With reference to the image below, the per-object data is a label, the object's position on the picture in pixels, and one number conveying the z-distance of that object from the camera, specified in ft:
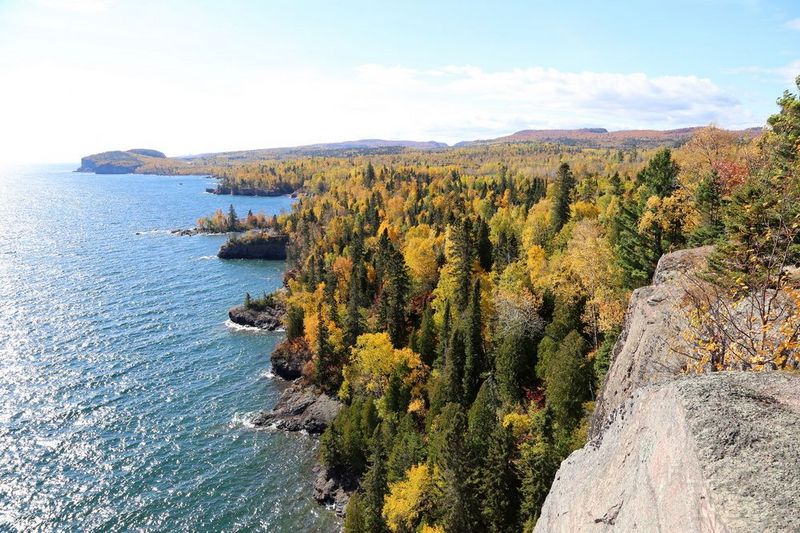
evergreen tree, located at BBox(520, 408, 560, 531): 124.57
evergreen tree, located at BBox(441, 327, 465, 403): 181.88
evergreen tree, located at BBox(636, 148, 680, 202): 157.79
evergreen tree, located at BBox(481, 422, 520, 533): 132.46
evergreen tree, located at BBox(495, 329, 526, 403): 175.08
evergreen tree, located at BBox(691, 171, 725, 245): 118.83
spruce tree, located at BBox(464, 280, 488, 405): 188.14
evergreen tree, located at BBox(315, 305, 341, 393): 230.27
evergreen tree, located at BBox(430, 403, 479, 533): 132.98
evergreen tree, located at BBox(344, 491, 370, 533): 142.92
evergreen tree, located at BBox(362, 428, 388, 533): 145.48
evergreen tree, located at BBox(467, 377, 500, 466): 140.56
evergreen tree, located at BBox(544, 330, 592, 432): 143.02
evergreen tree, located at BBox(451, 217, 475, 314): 226.58
